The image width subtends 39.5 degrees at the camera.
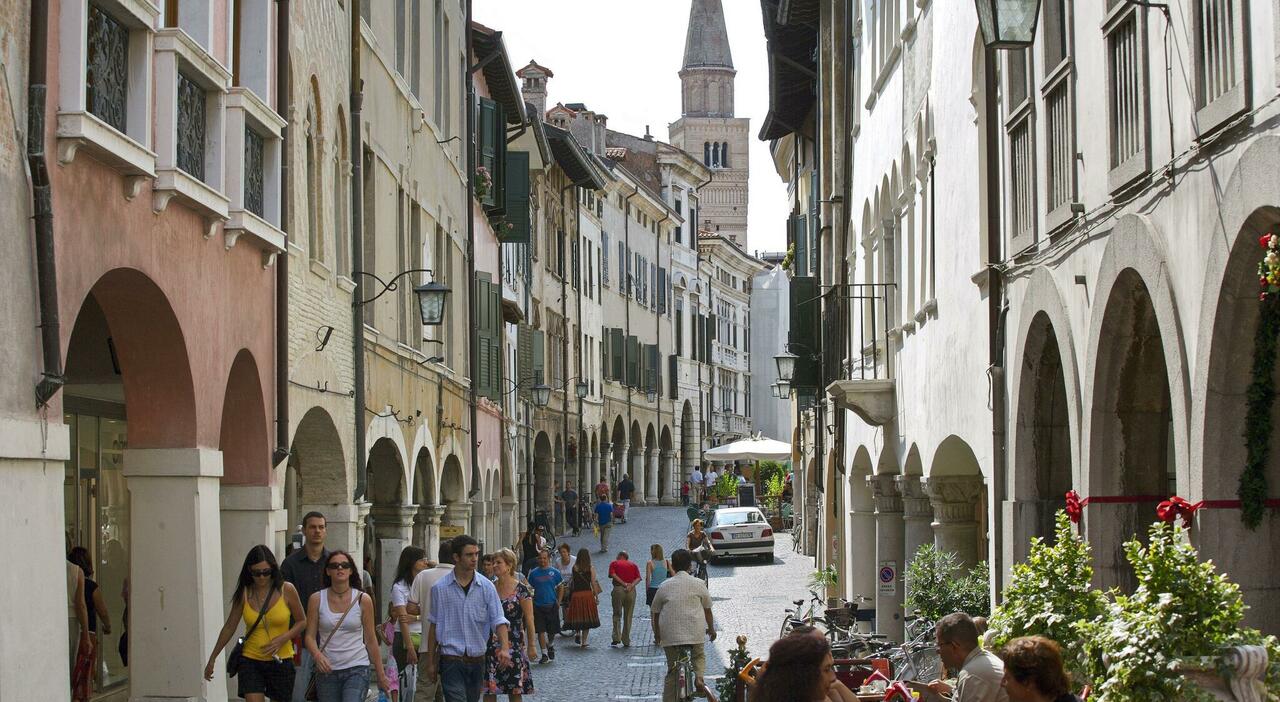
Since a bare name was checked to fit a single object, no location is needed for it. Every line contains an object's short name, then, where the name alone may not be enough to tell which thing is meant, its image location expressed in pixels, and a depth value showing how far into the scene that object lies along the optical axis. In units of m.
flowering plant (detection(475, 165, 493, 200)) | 30.54
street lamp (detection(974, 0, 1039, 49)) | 10.20
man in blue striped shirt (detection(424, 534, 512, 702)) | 12.15
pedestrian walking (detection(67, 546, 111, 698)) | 13.90
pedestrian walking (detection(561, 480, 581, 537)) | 49.88
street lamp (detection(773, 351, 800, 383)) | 28.48
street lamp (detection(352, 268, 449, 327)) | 19.33
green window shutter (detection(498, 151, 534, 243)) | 34.12
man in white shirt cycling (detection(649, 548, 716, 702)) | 16.02
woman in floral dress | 13.15
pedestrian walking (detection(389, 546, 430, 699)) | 13.57
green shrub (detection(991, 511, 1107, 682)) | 8.95
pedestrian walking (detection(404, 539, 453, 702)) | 12.87
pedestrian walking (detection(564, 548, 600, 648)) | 23.95
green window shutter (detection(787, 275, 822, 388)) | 29.08
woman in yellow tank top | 10.88
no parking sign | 20.45
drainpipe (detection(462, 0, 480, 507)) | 28.48
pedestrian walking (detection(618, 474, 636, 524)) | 57.19
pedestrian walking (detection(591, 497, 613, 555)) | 43.19
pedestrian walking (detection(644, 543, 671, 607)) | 23.97
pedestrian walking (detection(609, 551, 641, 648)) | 23.83
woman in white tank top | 11.02
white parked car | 39.66
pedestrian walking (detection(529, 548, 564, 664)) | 22.59
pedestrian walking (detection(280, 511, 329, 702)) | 11.98
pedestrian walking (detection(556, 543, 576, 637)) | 26.59
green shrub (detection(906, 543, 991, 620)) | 14.41
